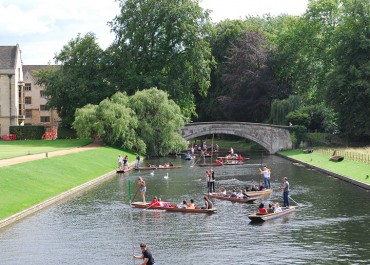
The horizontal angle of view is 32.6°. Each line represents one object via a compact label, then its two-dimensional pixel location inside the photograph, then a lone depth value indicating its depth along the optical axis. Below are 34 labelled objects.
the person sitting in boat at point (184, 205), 39.11
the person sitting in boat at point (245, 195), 43.83
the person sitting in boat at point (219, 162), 72.53
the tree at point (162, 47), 94.62
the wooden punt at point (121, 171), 64.38
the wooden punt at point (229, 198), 43.31
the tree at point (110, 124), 79.31
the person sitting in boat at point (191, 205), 38.79
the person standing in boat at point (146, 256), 24.66
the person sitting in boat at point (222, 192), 44.84
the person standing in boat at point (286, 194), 39.44
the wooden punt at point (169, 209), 38.28
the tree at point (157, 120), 83.25
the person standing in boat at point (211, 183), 46.71
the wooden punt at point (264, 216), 35.16
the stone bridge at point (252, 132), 91.00
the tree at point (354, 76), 81.00
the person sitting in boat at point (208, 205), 38.56
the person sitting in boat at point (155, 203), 40.34
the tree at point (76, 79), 93.81
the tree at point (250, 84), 102.38
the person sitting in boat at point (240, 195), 43.67
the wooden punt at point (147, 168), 66.69
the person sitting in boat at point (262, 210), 36.02
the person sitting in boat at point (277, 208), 36.81
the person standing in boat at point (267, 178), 48.00
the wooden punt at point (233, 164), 72.95
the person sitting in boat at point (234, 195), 43.78
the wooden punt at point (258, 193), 44.53
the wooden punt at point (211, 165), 71.31
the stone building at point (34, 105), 146.12
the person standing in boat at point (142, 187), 43.10
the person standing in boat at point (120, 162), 65.69
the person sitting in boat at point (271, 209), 36.91
